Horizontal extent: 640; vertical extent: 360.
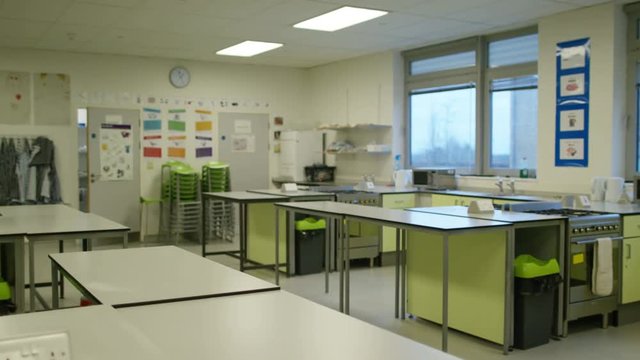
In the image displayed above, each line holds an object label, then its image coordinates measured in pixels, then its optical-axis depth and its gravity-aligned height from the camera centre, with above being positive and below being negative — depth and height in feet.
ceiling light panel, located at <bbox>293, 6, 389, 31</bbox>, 19.90 +4.77
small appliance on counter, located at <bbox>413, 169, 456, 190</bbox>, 24.18 -0.98
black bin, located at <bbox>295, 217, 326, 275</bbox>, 21.15 -3.30
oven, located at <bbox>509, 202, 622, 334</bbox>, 14.25 -2.45
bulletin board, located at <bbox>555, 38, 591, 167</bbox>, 19.45 +1.72
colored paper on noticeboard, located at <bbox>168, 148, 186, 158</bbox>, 30.01 +0.07
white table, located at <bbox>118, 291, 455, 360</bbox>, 5.06 -1.69
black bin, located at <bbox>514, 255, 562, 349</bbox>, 13.11 -3.24
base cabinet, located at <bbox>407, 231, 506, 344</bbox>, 13.34 -3.06
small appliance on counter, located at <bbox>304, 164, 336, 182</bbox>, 31.01 -1.01
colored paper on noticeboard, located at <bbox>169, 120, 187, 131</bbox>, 29.96 +1.43
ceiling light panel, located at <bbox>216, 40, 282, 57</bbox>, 25.99 +4.80
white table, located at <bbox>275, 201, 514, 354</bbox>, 12.21 -1.56
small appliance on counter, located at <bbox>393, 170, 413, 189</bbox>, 25.67 -1.04
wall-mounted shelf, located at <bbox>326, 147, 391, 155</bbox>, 27.58 +0.14
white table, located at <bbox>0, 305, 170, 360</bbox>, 4.74 -1.57
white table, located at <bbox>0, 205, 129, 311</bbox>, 12.15 -1.63
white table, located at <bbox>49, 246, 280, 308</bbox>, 7.00 -1.65
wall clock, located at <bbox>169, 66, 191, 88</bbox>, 29.84 +3.86
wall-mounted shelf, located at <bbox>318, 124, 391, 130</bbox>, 27.86 +1.32
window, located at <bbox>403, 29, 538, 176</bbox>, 22.88 +2.11
